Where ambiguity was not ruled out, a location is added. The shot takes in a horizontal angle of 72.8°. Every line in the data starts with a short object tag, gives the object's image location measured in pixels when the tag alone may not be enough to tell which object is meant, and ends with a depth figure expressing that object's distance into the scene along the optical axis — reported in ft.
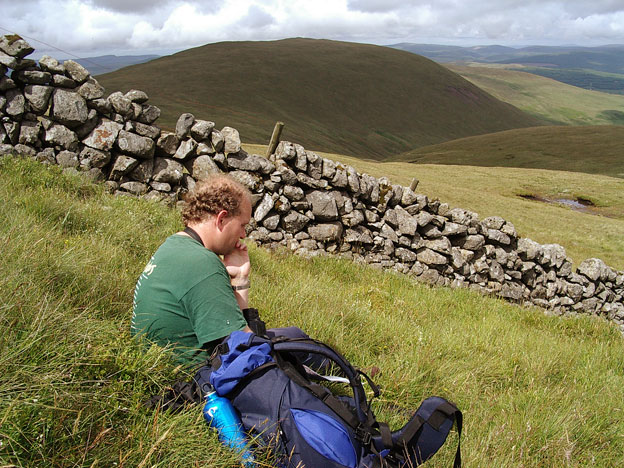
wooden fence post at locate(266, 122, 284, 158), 31.55
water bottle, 7.44
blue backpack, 7.35
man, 8.93
